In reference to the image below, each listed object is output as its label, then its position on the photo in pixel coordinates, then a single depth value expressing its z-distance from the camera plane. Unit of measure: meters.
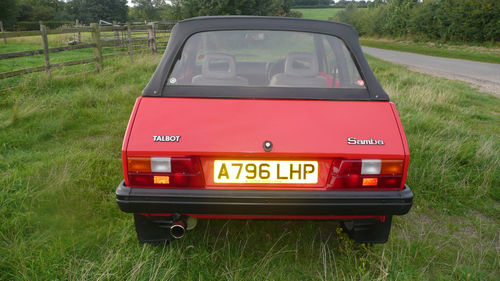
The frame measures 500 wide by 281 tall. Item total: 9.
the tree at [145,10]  95.12
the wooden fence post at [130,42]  14.04
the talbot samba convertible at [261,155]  2.14
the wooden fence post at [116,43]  18.15
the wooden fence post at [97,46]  10.81
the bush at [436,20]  29.11
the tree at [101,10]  84.25
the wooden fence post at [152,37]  18.45
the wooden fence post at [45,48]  8.58
